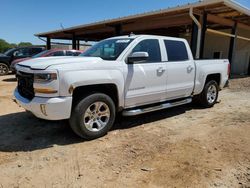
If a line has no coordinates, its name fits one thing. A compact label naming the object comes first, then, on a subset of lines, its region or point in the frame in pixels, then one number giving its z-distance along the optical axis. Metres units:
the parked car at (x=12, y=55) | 14.98
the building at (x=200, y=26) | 10.41
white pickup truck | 3.77
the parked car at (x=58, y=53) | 11.66
